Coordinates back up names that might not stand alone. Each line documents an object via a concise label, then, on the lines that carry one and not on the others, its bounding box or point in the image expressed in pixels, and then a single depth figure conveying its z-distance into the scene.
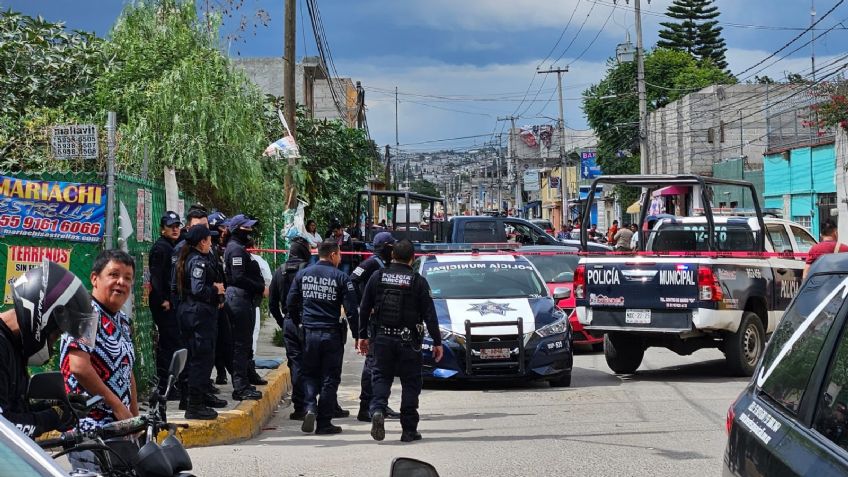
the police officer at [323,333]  10.52
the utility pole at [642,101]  42.16
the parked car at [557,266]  18.30
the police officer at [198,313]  9.81
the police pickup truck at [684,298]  13.53
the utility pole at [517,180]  95.07
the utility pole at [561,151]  61.88
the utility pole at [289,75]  22.08
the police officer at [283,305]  11.33
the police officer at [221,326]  11.30
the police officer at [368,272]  11.51
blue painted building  38.47
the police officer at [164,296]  10.51
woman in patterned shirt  5.15
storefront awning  28.78
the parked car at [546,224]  45.25
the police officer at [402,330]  9.99
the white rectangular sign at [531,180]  117.75
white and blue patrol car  13.13
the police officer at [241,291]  11.41
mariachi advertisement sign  10.10
